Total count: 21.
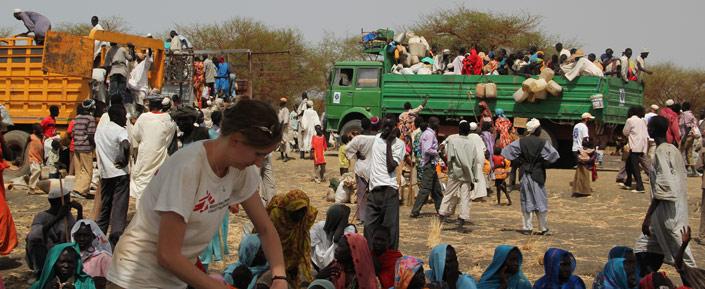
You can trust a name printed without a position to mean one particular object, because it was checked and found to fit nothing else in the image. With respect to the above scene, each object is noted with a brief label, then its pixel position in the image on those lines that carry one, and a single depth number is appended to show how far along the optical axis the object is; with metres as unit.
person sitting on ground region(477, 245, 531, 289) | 6.37
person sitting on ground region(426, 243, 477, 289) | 6.24
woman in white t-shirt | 3.19
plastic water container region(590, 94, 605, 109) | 17.95
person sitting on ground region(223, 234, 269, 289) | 6.59
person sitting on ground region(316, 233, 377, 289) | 6.53
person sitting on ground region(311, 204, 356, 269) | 7.38
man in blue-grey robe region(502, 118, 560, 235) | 11.05
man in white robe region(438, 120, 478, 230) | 11.43
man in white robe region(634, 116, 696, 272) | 7.01
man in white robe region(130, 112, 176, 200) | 9.12
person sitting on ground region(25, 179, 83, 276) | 7.62
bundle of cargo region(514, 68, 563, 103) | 18.23
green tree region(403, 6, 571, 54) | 37.12
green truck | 18.36
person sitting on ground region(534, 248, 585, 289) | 6.32
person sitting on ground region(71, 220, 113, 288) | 6.63
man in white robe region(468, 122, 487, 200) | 11.84
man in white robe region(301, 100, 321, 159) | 20.45
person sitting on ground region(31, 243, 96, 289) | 6.05
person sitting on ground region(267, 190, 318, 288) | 7.06
